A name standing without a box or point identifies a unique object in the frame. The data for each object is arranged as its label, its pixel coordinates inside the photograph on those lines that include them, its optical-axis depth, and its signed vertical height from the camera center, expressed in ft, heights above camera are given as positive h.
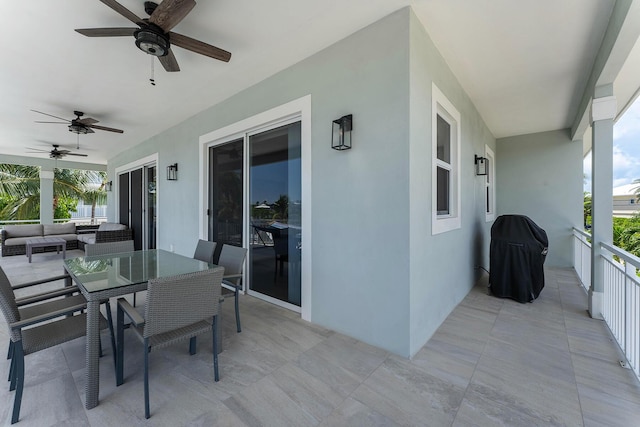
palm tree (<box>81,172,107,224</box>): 34.12 +1.71
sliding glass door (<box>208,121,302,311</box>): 10.57 +0.17
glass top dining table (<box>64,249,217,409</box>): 5.48 -1.69
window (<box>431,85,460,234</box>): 9.67 +1.69
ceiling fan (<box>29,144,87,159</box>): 21.68 +4.69
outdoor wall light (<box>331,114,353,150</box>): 8.10 +2.38
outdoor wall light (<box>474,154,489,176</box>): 14.28 +2.42
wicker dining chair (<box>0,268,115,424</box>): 5.06 -2.60
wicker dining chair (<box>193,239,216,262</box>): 10.35 -1.62
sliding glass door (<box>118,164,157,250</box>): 20.06 +0.57
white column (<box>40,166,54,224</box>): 28.19 +1.72
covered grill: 11.57 -2.22
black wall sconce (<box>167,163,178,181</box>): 16.39 +2.32
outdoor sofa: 21.36 -2.13
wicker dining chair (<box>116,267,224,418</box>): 5.27 -2.18
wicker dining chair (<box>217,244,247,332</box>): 8.75 -1.91
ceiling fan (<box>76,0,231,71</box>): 6.34 +4.76
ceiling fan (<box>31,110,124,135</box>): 14.53 +4.79
